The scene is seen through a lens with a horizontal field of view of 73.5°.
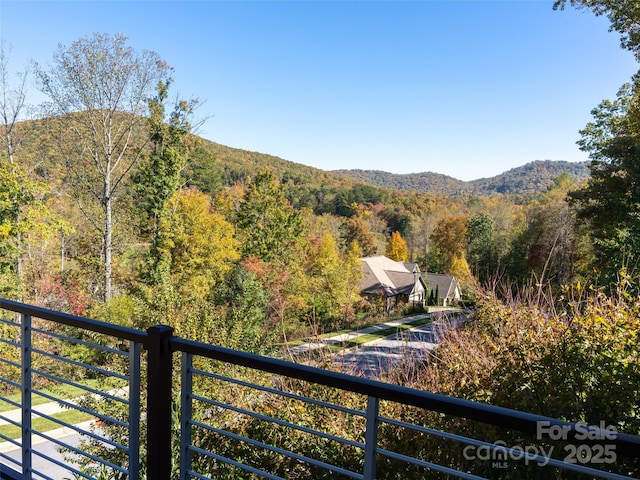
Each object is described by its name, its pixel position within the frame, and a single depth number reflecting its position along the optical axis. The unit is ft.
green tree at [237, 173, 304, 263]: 80.94
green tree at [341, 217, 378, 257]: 138.82
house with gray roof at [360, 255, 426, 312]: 102.22
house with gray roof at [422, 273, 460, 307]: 104.14
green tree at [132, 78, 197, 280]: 58.34
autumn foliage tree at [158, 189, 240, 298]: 58.47
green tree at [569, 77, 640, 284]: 47.16
